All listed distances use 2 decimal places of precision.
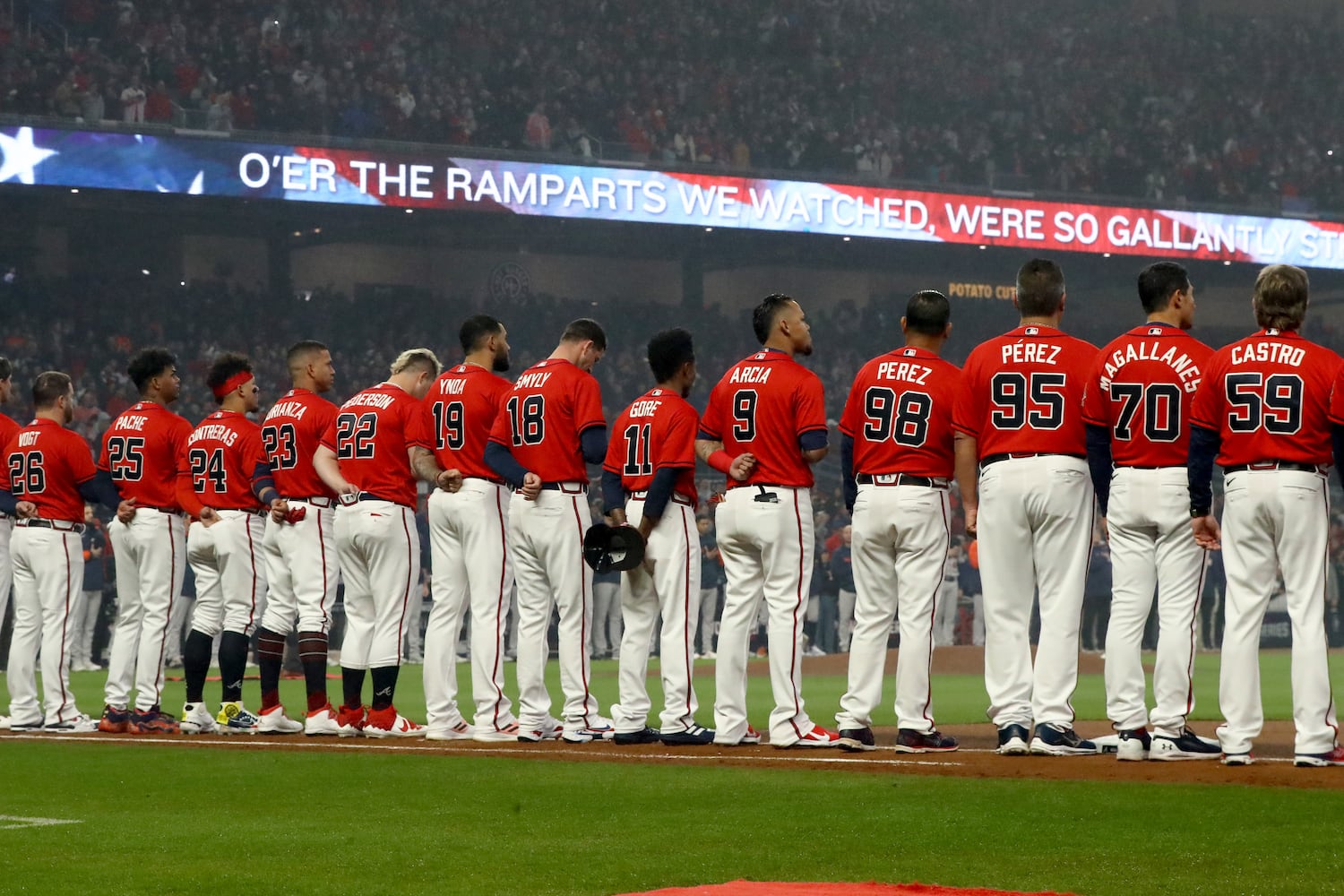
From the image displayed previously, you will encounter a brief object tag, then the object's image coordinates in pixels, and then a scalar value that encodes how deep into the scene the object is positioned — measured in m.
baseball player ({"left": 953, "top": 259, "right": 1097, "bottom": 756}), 14.43
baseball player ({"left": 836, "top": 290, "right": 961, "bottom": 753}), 15.20
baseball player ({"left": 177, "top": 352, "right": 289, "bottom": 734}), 19.72
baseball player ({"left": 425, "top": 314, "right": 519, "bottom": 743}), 17.91
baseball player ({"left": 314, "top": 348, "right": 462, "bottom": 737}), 18.39
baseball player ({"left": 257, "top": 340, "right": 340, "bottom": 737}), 18.91
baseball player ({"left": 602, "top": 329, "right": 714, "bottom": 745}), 16.52
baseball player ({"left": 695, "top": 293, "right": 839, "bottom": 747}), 15.92
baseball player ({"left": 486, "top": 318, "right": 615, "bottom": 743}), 17.31
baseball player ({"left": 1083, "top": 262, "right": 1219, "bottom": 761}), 13.97
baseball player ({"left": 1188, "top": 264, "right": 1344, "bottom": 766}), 13.06
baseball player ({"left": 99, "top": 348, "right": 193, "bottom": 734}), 19.94
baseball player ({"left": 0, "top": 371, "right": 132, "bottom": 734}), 20.47
